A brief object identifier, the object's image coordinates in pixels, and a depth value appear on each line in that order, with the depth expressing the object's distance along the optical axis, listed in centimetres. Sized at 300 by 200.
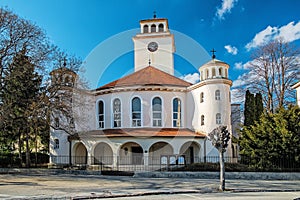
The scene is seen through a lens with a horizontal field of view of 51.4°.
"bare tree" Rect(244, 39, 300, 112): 2847
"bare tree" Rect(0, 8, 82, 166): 2036
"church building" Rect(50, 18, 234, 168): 2616
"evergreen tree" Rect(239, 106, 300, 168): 1795
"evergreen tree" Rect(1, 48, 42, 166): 1992
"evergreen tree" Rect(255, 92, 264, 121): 2648
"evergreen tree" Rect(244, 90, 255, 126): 2643
